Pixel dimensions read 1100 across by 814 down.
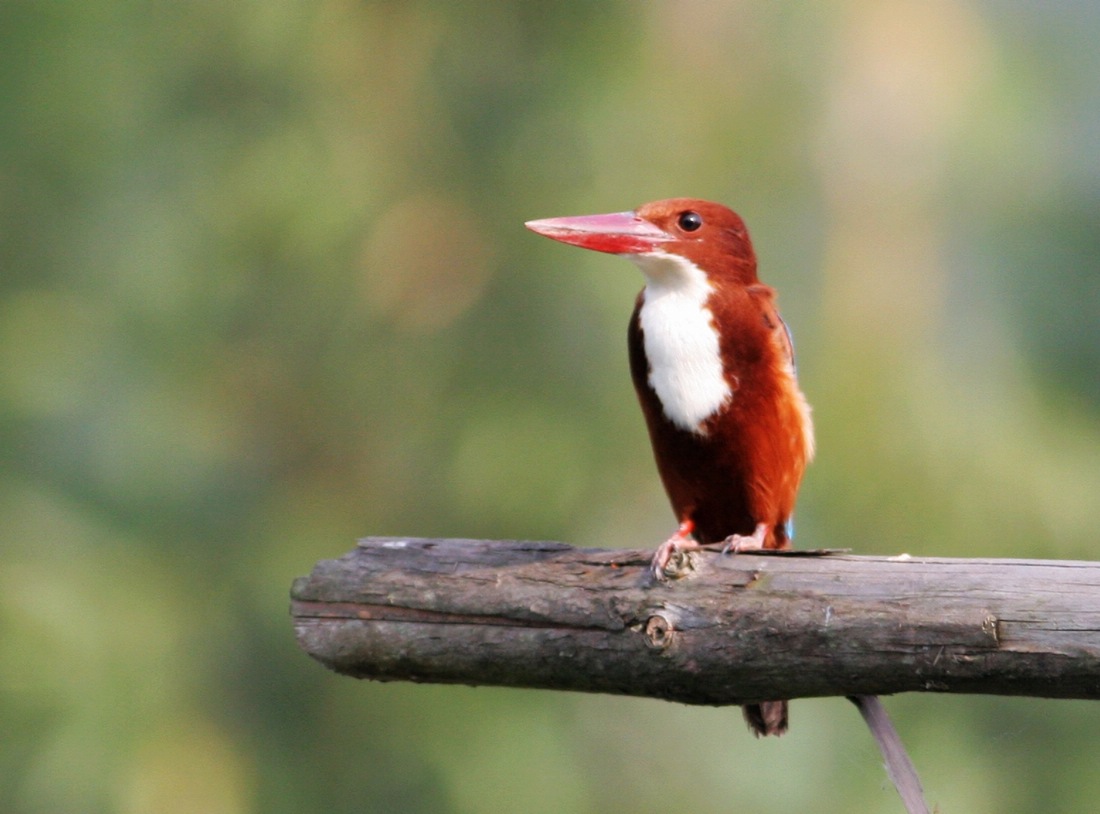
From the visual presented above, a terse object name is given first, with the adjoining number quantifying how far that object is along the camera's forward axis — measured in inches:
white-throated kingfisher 260.7
